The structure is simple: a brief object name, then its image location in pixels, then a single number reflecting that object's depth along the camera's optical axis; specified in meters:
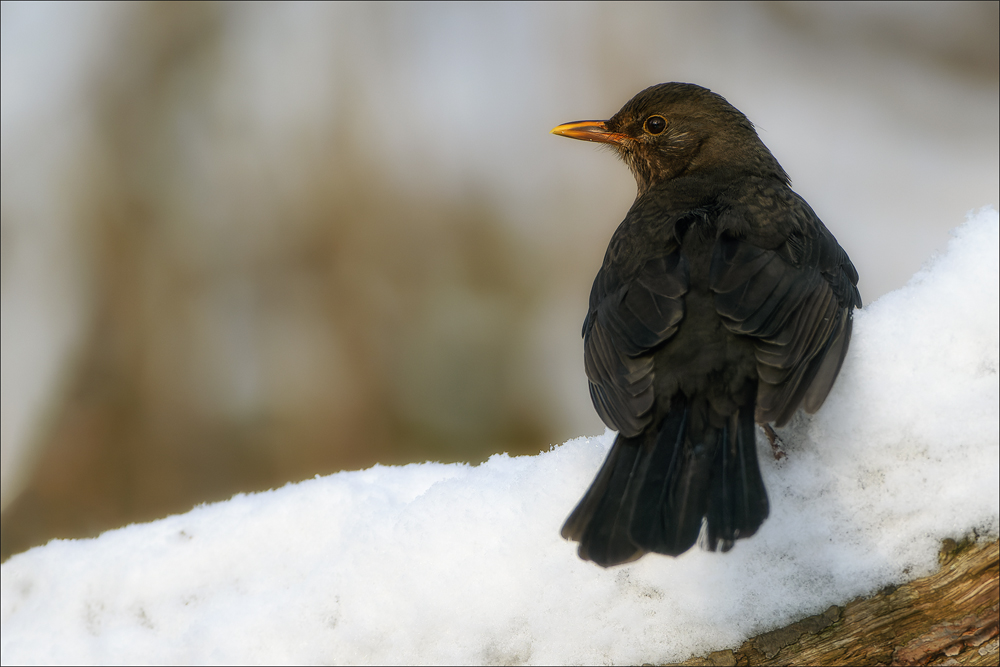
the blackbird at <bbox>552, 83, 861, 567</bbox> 5.43
